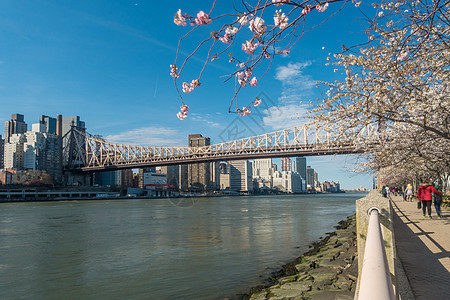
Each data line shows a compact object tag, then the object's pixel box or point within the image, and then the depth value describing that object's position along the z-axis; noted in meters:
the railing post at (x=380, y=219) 3.34
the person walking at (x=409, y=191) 26.89
